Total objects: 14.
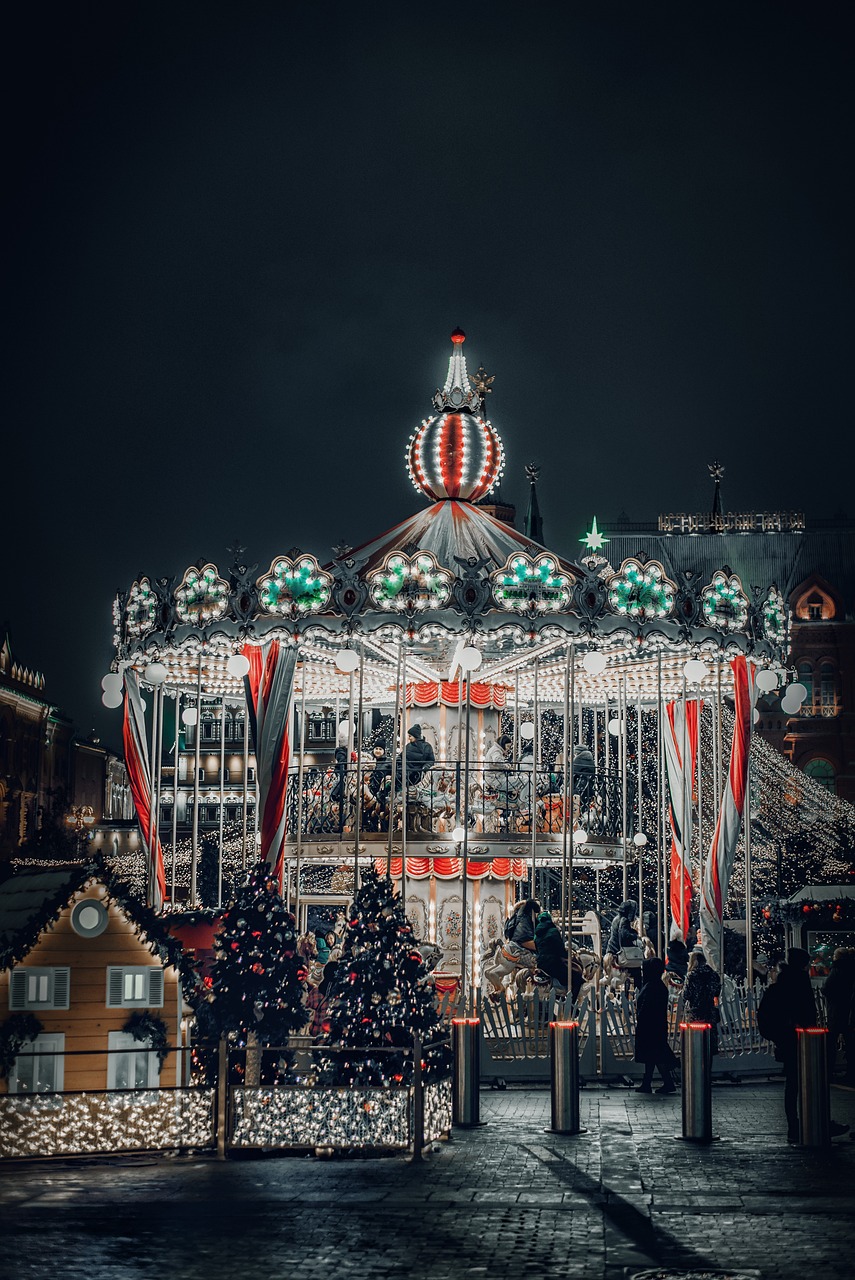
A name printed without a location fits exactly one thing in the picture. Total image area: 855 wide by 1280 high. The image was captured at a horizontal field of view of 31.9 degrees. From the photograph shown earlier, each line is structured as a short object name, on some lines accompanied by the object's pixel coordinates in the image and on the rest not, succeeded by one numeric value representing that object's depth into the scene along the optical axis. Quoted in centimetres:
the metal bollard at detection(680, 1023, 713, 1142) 1318
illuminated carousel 1847
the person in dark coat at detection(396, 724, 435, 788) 2123
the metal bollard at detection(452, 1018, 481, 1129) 1357
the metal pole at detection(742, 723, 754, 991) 1890
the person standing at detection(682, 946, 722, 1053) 1798
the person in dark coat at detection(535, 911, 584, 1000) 1859
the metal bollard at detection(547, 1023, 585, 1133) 1351
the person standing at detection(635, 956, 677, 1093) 1617
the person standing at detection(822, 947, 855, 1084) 1880
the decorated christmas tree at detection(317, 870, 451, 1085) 1418
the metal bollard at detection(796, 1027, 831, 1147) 1293
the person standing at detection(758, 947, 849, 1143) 1407
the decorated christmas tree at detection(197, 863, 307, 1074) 1415
